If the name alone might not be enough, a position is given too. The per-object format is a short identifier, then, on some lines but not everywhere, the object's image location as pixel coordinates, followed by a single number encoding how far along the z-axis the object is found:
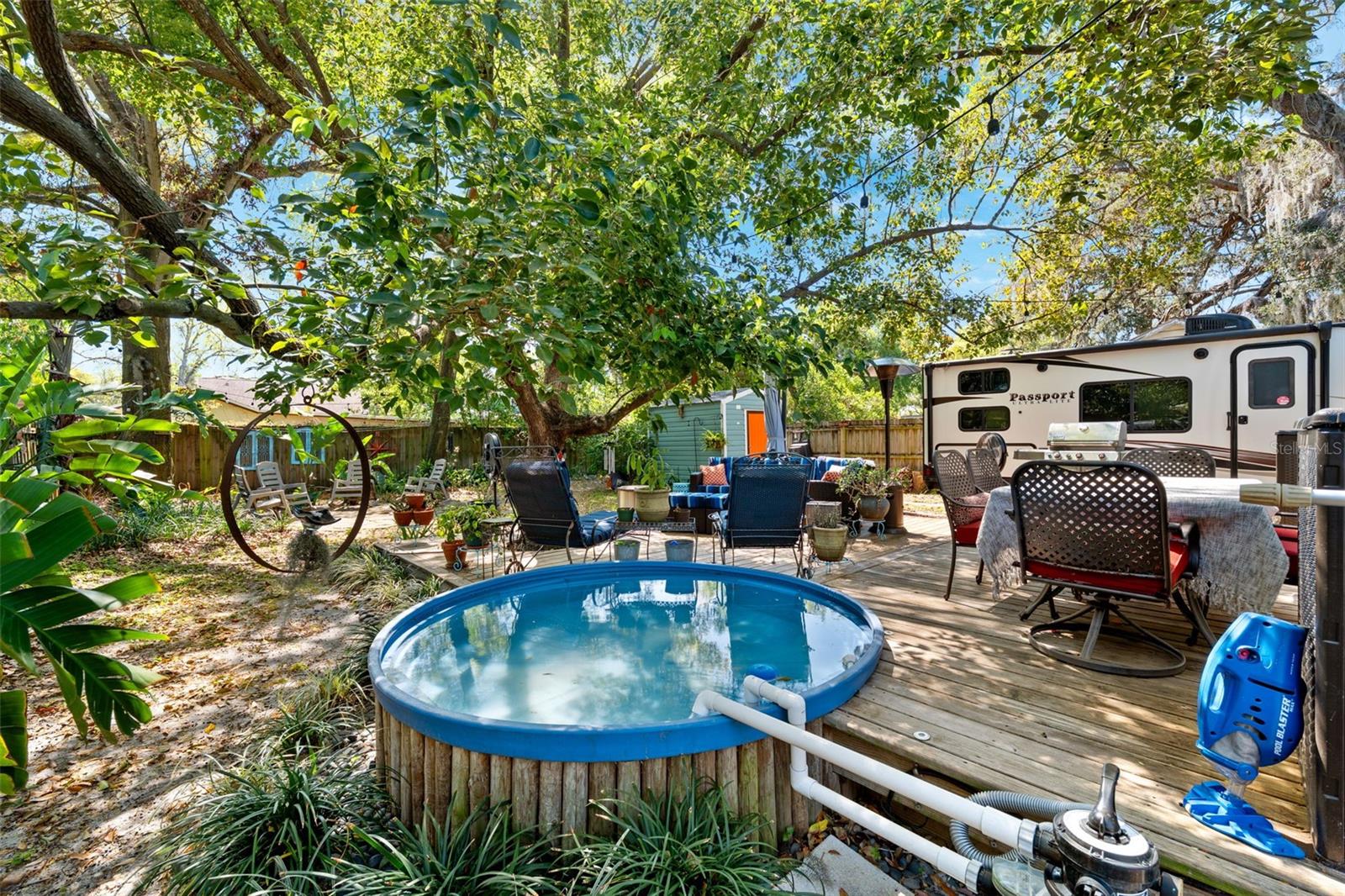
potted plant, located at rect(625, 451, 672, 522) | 7.21
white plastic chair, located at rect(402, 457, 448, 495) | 10.10
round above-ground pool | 1.95
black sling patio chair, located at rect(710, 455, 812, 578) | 4.75
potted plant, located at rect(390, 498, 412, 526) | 8.04
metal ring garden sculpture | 4.71
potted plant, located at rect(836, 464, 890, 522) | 6.51
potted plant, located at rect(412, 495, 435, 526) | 8.28
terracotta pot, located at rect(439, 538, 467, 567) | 5.68
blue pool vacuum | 1.48
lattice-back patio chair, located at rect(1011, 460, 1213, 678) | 2.46
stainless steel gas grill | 5.39
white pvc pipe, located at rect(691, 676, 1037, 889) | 1.22
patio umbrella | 12.38
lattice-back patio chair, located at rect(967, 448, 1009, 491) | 4.75
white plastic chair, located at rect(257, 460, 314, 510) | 7.80
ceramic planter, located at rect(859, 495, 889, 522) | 6.49
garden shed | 14.09
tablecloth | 2.45
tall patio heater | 7.68
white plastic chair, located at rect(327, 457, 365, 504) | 9.08
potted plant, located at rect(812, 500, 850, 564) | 5.29
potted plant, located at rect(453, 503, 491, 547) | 5.96
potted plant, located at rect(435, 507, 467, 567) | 5.69
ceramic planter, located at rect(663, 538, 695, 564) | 5.10
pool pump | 0.99
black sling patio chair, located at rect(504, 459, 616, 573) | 4.84
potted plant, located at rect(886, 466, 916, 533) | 6.70
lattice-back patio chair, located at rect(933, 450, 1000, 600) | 3.99
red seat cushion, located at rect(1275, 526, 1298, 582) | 3.10
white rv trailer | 6.30
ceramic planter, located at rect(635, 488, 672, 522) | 7.20
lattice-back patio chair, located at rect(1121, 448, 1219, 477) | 4.11
